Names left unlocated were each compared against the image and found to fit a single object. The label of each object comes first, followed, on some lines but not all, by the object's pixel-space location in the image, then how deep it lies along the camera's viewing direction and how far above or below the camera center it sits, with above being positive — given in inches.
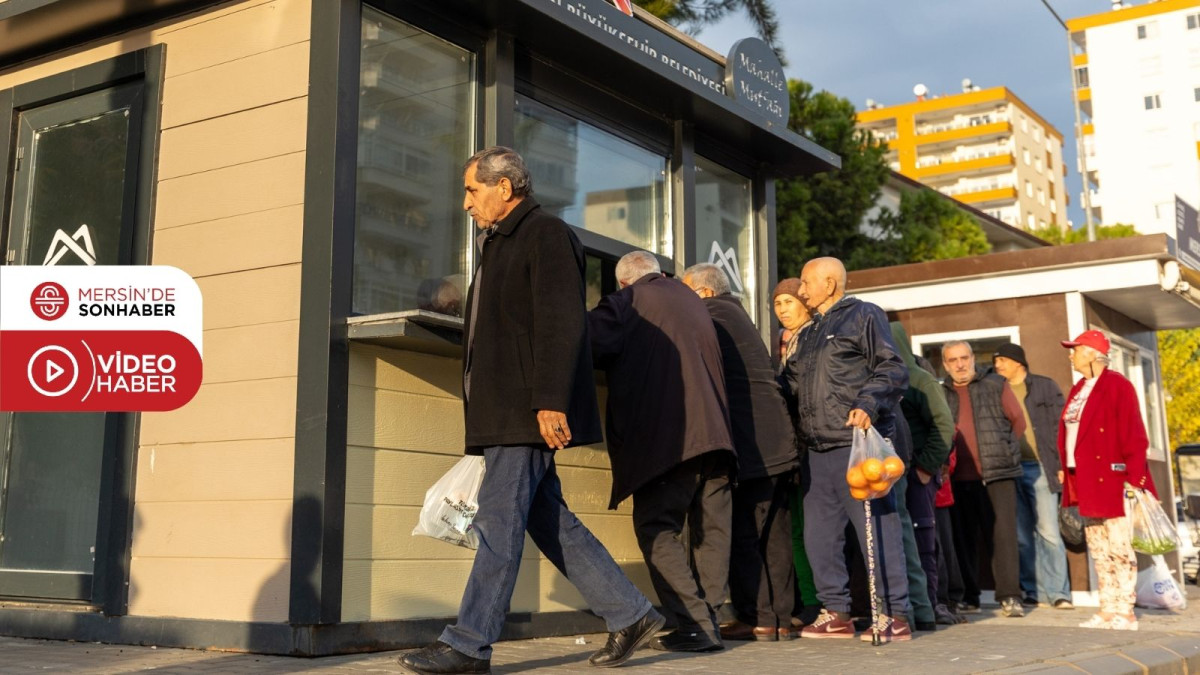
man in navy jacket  249.9 +15.7
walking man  178.5 +16.3
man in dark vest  360.5 +18.0
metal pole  1219.2 +360.1
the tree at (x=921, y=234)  1005.2 +260.5
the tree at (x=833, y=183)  932.0 +260.1
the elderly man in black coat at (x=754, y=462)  257.3 +11.4
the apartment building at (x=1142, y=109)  3056.1 +1047.4
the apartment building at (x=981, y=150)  3521.2 +1082.5
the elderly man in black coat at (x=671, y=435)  224.5 +15.4
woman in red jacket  292.4 +10.7
